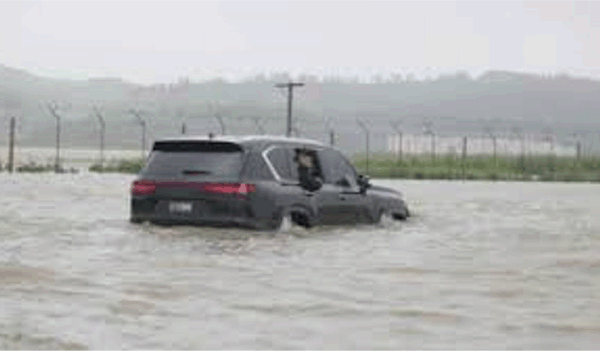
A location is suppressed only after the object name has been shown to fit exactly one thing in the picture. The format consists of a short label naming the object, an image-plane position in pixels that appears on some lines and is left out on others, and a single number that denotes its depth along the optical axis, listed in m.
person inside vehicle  17.95
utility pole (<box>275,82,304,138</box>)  47.78
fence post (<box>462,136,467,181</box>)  59.09
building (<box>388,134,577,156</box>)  183.46
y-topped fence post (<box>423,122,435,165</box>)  62.67
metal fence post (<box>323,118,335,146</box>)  52.09
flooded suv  16.89
